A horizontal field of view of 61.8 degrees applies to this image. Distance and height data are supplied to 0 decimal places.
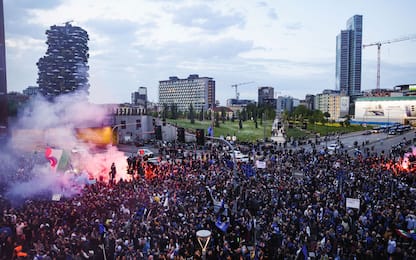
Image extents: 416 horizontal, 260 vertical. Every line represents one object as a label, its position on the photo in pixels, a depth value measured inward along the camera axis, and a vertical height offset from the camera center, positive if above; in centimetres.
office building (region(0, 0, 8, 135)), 2291 +115
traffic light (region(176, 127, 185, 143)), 1988 -150
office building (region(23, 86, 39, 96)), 13288 +726
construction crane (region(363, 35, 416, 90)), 17885 +3097
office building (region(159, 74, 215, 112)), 19088 +969
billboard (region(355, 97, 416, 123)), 10231 +56
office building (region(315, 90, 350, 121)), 15600 +378
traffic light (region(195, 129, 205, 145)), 1853 -149
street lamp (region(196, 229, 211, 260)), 1162 -435
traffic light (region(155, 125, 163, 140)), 2225 -150
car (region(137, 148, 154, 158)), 3518 -466
